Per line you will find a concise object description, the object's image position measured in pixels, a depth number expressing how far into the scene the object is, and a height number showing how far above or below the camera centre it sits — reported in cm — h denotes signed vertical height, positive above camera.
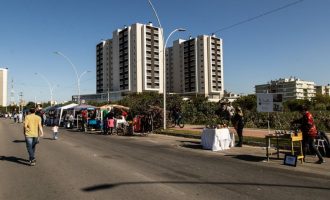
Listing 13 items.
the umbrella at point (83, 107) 3436 +83
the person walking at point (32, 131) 1083 -45
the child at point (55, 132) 2178 -95
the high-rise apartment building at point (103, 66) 15350 +2128
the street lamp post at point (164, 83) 2697 +244
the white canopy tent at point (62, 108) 3923 +88
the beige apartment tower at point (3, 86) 13725 +1194
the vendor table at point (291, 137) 1118 -67
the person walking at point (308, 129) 1108 -42
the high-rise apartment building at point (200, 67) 15050 +2029
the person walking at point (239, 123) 1591 -33
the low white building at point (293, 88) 18530 +1402
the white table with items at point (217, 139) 1502 -98
